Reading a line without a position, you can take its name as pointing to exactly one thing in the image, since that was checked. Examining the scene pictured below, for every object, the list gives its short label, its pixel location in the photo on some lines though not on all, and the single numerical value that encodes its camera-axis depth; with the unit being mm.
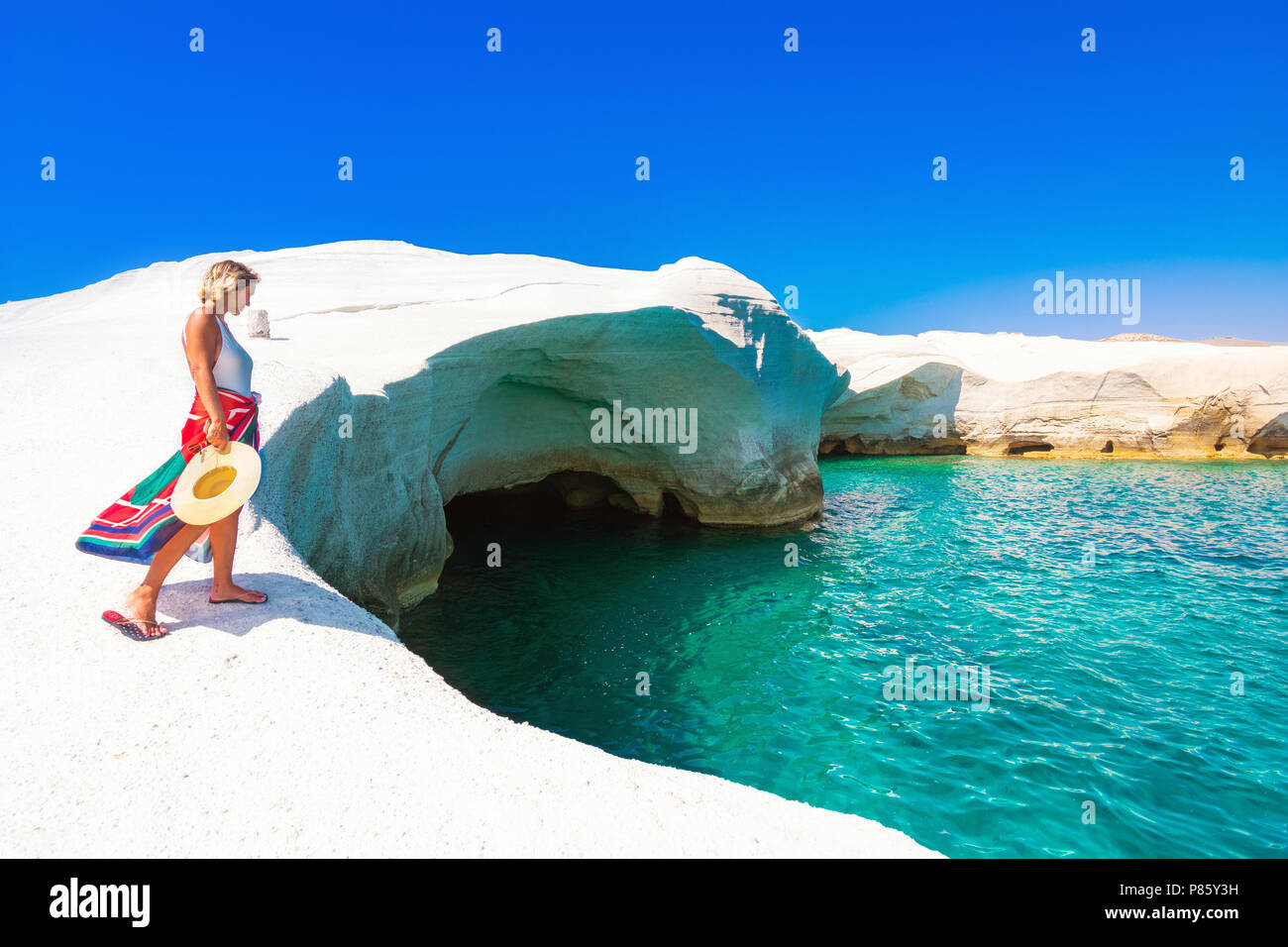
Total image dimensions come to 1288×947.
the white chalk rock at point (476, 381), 7595
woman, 3713
